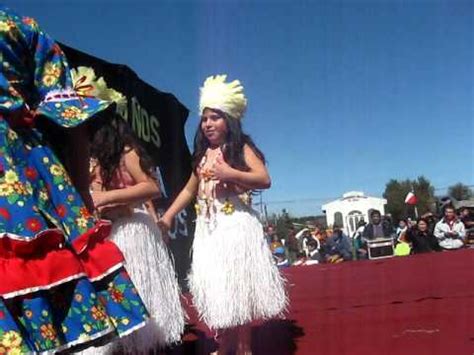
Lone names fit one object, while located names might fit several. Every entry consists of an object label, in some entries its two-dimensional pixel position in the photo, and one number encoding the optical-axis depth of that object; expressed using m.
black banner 5.57
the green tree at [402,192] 41.17
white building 25.12
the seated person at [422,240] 10.46
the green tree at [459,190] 43.23
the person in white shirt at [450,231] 10.31
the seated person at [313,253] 12.54
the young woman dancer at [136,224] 2.79
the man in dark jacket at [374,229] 12.54
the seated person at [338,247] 12.02
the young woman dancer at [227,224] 3.02
